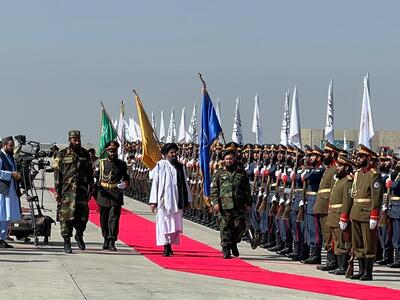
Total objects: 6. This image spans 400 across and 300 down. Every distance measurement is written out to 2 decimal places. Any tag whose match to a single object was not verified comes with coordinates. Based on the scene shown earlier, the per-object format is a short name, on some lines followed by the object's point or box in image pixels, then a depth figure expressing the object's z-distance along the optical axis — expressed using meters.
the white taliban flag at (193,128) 34.76
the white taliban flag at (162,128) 45.38
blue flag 20.58
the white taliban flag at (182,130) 39.44
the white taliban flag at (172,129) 39.85
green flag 32.06
